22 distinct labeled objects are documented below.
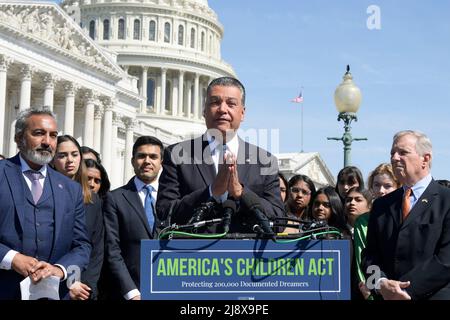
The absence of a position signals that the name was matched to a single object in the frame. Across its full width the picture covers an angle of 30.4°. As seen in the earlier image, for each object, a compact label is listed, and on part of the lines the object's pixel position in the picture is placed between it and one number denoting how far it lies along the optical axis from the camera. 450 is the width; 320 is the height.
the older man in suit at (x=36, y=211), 5.58
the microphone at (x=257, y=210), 3.98
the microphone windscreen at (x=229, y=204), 4.47
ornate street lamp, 13.09
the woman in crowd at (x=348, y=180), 10.09
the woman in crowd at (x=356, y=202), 8.79
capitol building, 50.22
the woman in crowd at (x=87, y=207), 7.07
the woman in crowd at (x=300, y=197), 10.27
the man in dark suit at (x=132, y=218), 6.96
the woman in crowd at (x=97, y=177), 8.88
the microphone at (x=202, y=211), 4.29
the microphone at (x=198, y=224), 4.09
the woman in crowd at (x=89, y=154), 9.32
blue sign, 3.87
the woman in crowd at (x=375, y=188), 6.71
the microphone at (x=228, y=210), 4.20
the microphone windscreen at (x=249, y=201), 4.43
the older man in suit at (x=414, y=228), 5.22
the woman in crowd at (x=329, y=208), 9.23
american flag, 56.97
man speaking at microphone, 4.62
